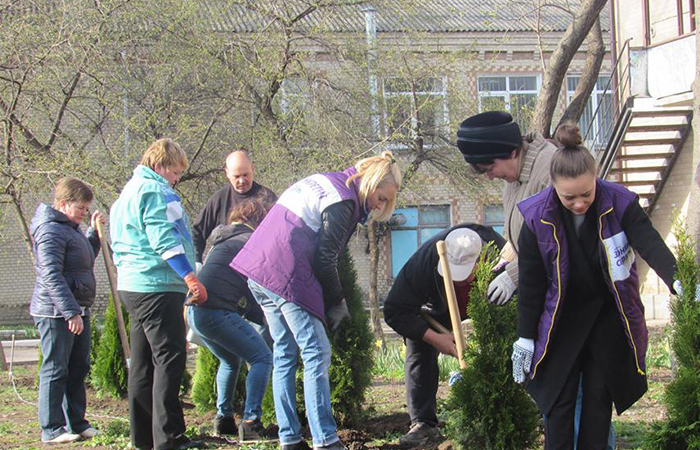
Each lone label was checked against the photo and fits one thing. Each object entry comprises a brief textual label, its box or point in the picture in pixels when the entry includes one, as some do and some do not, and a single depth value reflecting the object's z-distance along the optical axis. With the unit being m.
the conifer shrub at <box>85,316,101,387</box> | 8.82
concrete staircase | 16.47
